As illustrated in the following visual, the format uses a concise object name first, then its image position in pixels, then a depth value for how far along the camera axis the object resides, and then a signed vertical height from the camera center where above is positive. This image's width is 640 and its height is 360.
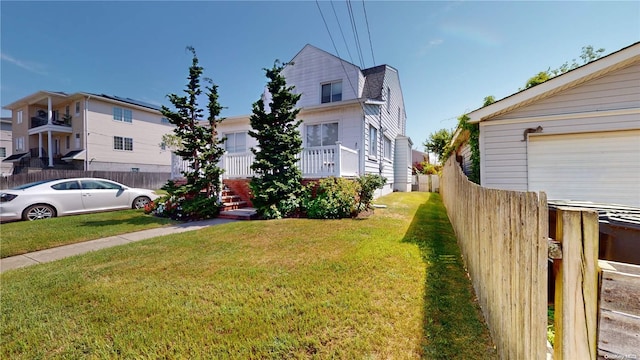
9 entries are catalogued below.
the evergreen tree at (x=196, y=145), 8.54 +1.22
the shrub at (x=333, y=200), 7.86 -0.74
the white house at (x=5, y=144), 30.36 +4.54
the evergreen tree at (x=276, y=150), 8.31 +0.96
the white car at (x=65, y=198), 8.05 -0.67
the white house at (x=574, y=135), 5.64 +1.02
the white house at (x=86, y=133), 21.95 +4.54
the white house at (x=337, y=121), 9.68 +2.83
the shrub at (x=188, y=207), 8.58 -1.00
